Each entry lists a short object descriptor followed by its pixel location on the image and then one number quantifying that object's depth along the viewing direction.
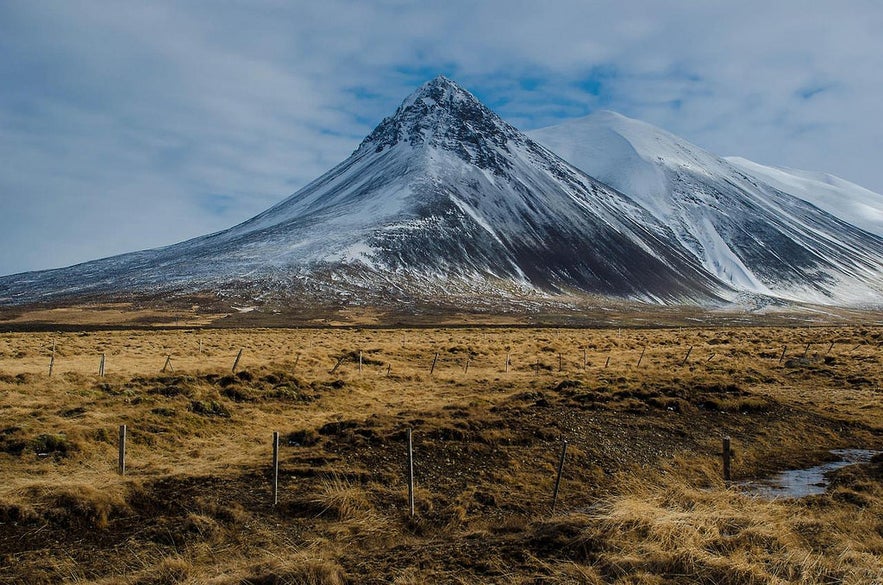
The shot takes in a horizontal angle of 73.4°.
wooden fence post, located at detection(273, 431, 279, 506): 14.38
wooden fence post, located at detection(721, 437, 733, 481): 16.03
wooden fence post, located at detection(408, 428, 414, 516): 13.54
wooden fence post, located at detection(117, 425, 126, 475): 16.17
